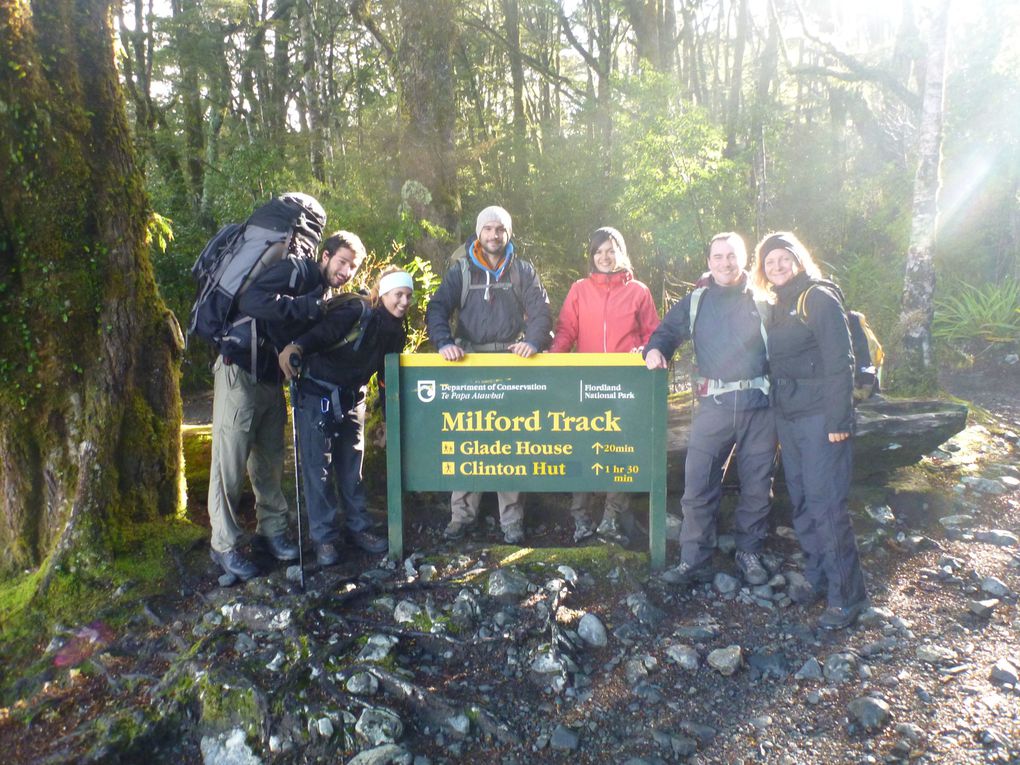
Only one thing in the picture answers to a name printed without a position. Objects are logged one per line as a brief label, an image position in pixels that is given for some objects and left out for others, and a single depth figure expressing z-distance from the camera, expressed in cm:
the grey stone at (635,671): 385
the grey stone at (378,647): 396
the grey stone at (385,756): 326
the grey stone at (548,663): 391
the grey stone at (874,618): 435
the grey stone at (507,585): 459
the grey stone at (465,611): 433
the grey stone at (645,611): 440
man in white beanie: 524
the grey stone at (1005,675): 372
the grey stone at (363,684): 369
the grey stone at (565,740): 335
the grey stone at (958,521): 581
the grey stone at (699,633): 423
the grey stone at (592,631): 420
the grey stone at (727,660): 391
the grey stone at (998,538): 548
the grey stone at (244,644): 401
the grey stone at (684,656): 397
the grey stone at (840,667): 382
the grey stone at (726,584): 478
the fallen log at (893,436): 603
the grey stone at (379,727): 338
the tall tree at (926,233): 799
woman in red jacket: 533
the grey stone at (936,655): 394
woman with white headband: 493
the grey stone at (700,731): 339
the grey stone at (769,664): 392
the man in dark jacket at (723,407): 472
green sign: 507
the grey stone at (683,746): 330
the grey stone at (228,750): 334
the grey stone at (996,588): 468
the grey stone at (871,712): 342
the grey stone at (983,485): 643
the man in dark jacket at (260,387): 452
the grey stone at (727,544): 536
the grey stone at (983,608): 441
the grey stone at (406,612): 436
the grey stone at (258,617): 423
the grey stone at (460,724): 347
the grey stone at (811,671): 384
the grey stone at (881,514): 577
